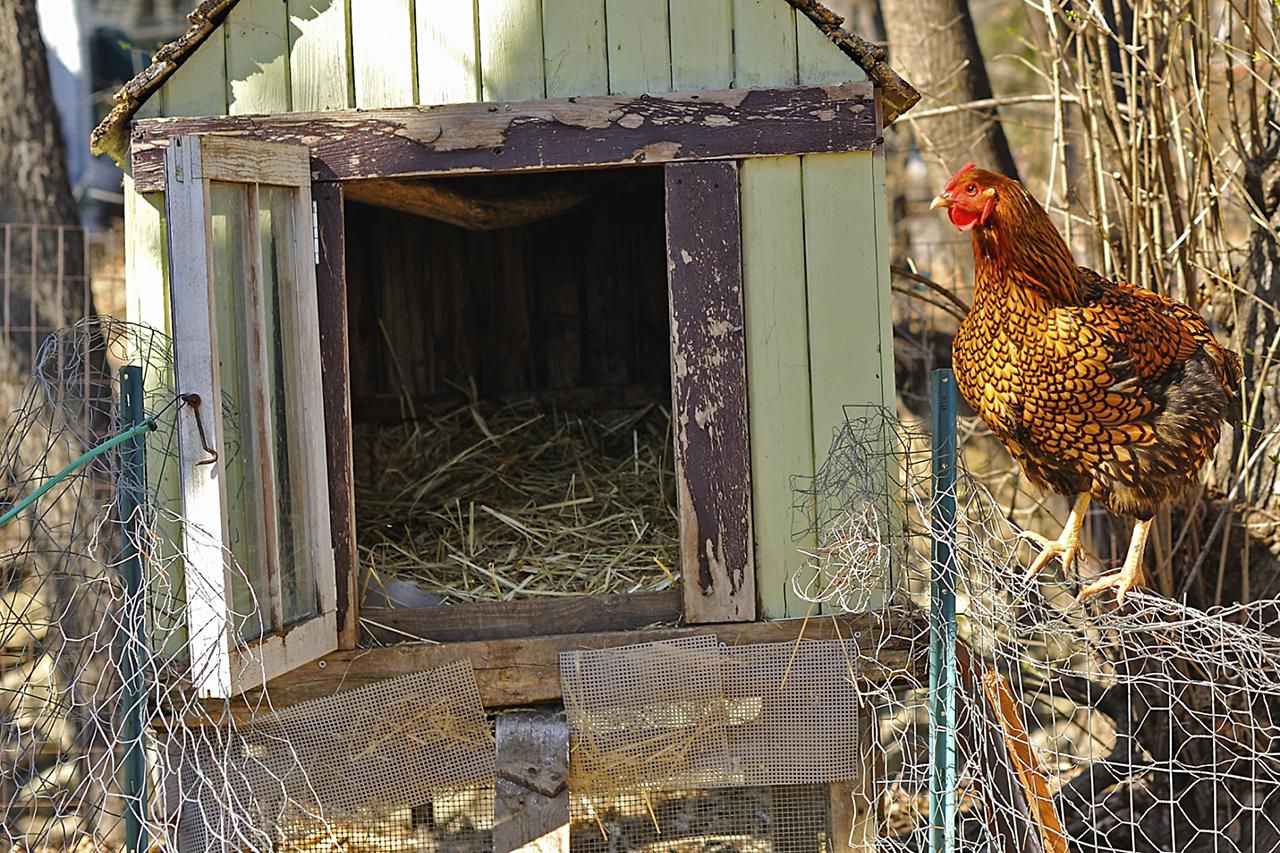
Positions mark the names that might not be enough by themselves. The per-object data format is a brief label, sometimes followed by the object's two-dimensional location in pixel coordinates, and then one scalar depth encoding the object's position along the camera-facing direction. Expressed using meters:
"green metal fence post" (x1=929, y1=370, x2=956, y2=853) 3.32
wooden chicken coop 3.50
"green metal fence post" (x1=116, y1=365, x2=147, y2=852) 3.16
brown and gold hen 3.41
